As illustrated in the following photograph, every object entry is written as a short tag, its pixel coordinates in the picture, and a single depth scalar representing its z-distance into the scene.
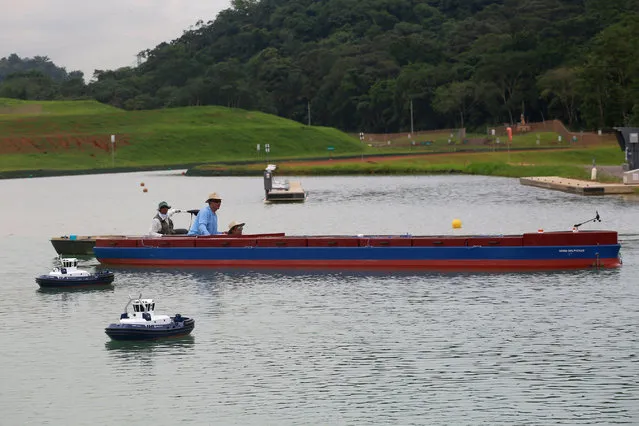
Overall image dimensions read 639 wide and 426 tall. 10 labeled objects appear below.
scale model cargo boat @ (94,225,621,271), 45.97
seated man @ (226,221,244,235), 50.43
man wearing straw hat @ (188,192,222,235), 49.62
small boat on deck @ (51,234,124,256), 53.38
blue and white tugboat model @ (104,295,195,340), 33.97
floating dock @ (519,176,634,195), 84.94
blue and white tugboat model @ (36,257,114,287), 44.97
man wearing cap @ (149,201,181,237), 50.53
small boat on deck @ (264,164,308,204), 92.31
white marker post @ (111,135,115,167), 163.69
